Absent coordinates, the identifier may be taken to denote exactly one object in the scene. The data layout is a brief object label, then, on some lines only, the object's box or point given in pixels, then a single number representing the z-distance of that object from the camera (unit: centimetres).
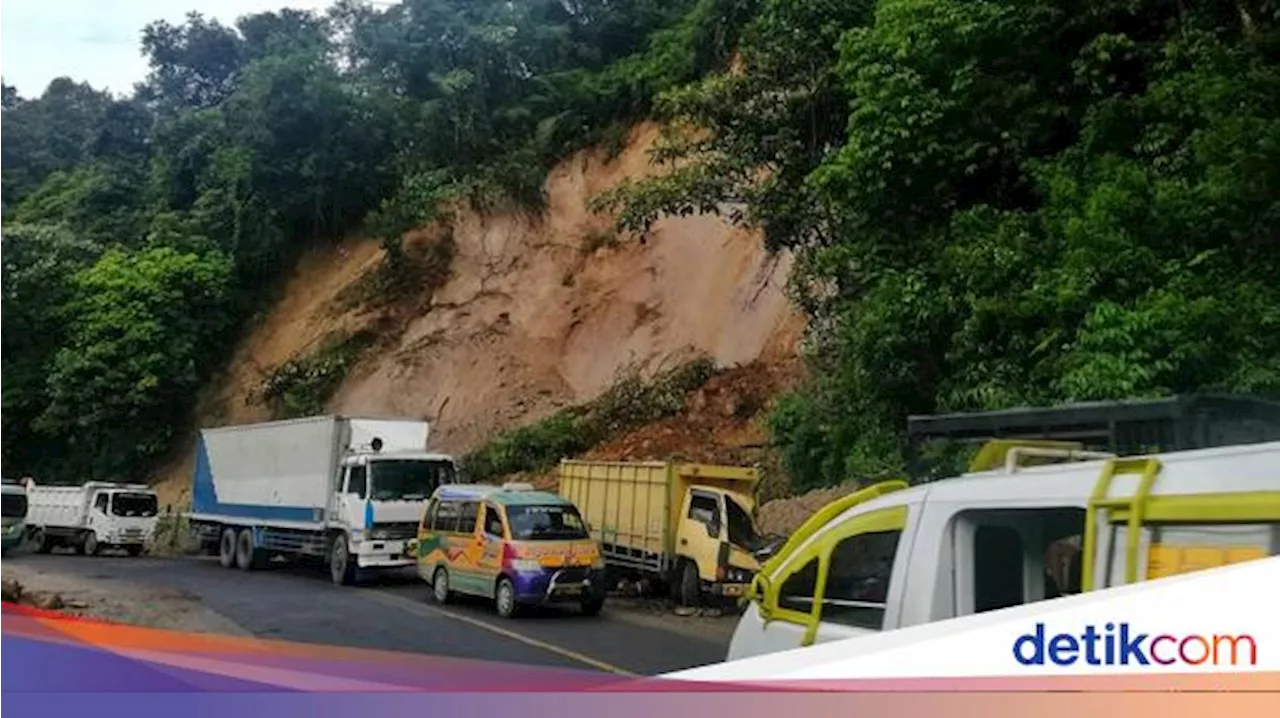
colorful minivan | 1162
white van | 247
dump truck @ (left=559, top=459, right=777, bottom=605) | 1474
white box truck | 1667
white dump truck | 2317
